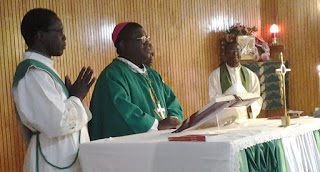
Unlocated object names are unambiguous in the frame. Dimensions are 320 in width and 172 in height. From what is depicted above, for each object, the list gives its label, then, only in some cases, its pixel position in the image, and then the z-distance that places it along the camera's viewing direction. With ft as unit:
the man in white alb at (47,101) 9.97
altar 8.66
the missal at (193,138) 8.91
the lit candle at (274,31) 35.27
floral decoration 32.58
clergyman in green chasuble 12.47
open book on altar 10.14
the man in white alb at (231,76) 24.72
